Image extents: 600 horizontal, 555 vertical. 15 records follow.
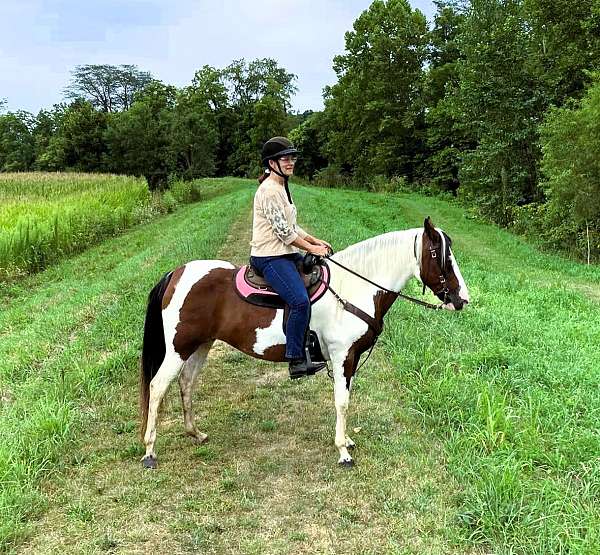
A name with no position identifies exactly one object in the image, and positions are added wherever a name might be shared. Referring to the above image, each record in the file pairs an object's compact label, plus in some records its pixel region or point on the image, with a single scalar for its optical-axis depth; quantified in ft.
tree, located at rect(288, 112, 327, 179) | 179.11
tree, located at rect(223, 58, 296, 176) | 190.58
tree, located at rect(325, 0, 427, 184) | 135.95
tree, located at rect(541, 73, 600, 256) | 48.39
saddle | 15.15
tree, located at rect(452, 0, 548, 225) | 71.05
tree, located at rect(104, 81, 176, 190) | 127.03
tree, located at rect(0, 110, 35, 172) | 213.46
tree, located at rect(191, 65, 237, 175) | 207.31
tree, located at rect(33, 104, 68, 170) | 211.41
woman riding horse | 14.32
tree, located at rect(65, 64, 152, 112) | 288.10
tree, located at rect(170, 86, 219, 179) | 134.72
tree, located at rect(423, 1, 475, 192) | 123.54
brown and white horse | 15.06
